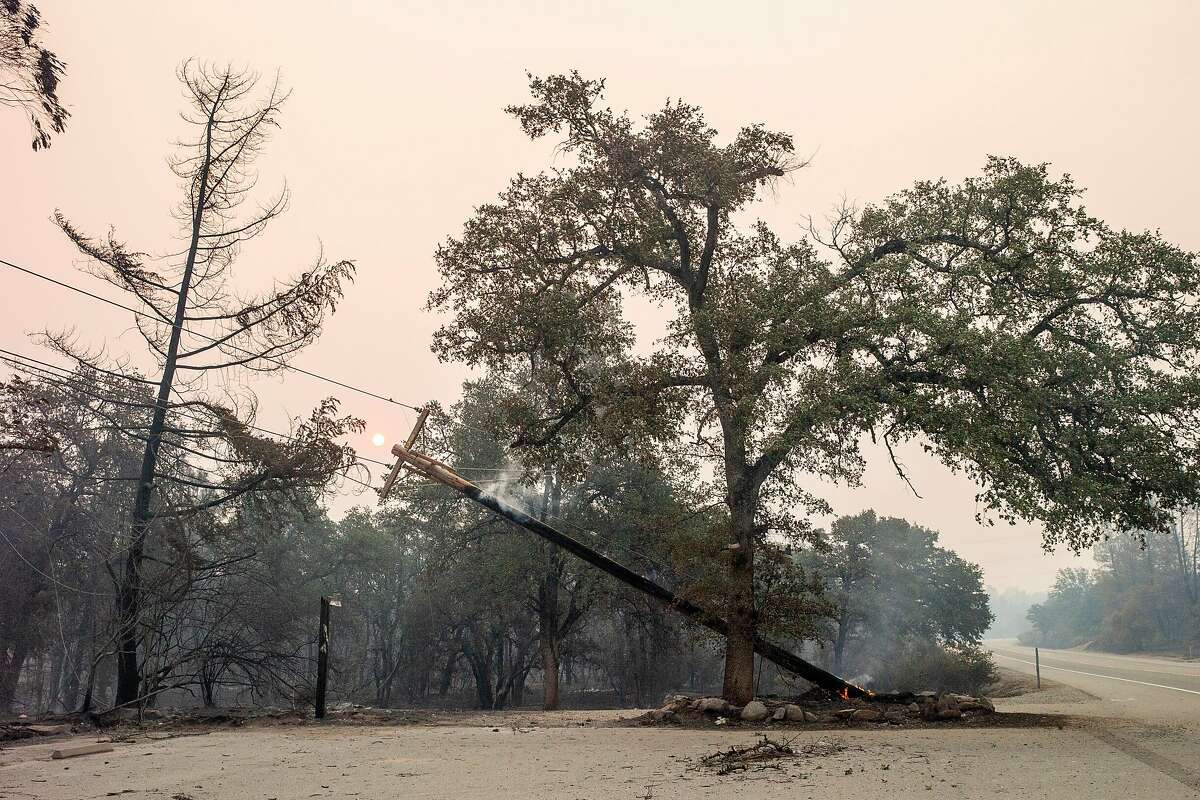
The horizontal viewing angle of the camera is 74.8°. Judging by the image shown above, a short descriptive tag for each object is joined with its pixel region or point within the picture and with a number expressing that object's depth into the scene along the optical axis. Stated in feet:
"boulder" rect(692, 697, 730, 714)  54.03
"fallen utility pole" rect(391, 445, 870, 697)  59.11
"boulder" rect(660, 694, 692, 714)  55.31
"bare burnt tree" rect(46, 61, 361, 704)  64.11
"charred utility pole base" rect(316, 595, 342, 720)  55.62
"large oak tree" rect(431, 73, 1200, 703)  50.19
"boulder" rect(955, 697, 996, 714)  52.80
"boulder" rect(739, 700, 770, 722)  51.72
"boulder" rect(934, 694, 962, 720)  51.19
